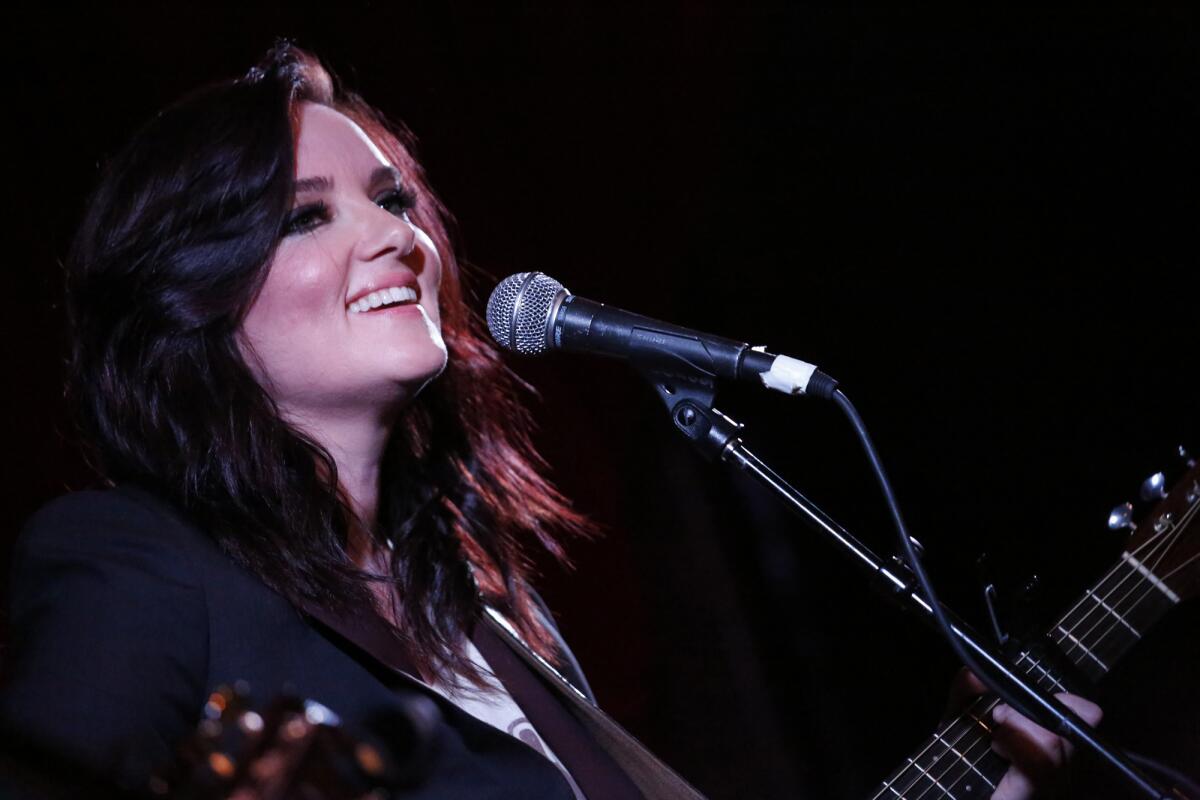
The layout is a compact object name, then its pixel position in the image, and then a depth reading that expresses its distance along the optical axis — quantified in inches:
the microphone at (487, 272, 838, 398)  191.2
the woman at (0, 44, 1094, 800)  193.2
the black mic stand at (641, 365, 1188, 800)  189.9
